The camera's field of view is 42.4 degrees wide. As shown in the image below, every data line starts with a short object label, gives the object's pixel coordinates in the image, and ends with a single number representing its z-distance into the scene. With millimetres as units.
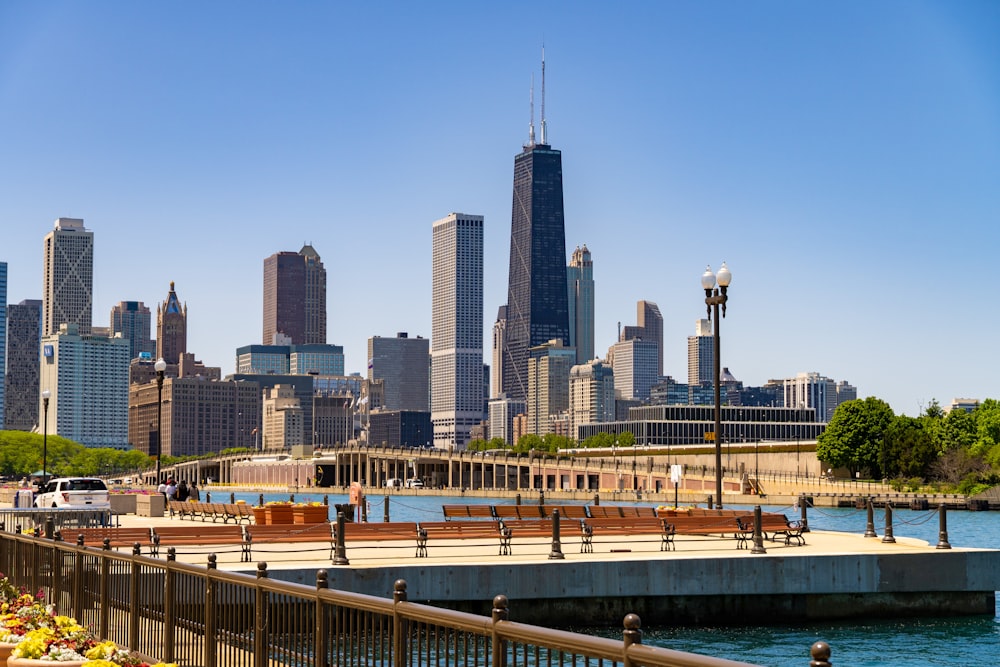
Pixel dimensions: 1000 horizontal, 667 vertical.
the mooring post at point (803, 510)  38094
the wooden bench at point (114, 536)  31359
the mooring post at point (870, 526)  38456
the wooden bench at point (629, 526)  35919
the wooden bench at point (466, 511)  41562
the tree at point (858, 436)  150875
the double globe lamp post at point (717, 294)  39469
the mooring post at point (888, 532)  36688
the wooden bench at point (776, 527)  35938
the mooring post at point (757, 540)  32281
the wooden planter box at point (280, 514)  39562
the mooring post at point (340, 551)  28641
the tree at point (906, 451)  142875
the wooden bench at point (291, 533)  32750
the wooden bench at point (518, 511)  42434
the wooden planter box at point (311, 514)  38750
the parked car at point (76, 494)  53906
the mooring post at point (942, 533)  33750
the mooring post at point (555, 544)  31062
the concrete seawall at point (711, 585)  28906
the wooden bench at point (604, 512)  43656
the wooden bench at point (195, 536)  32469
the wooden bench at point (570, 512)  43481
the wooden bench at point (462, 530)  35219
